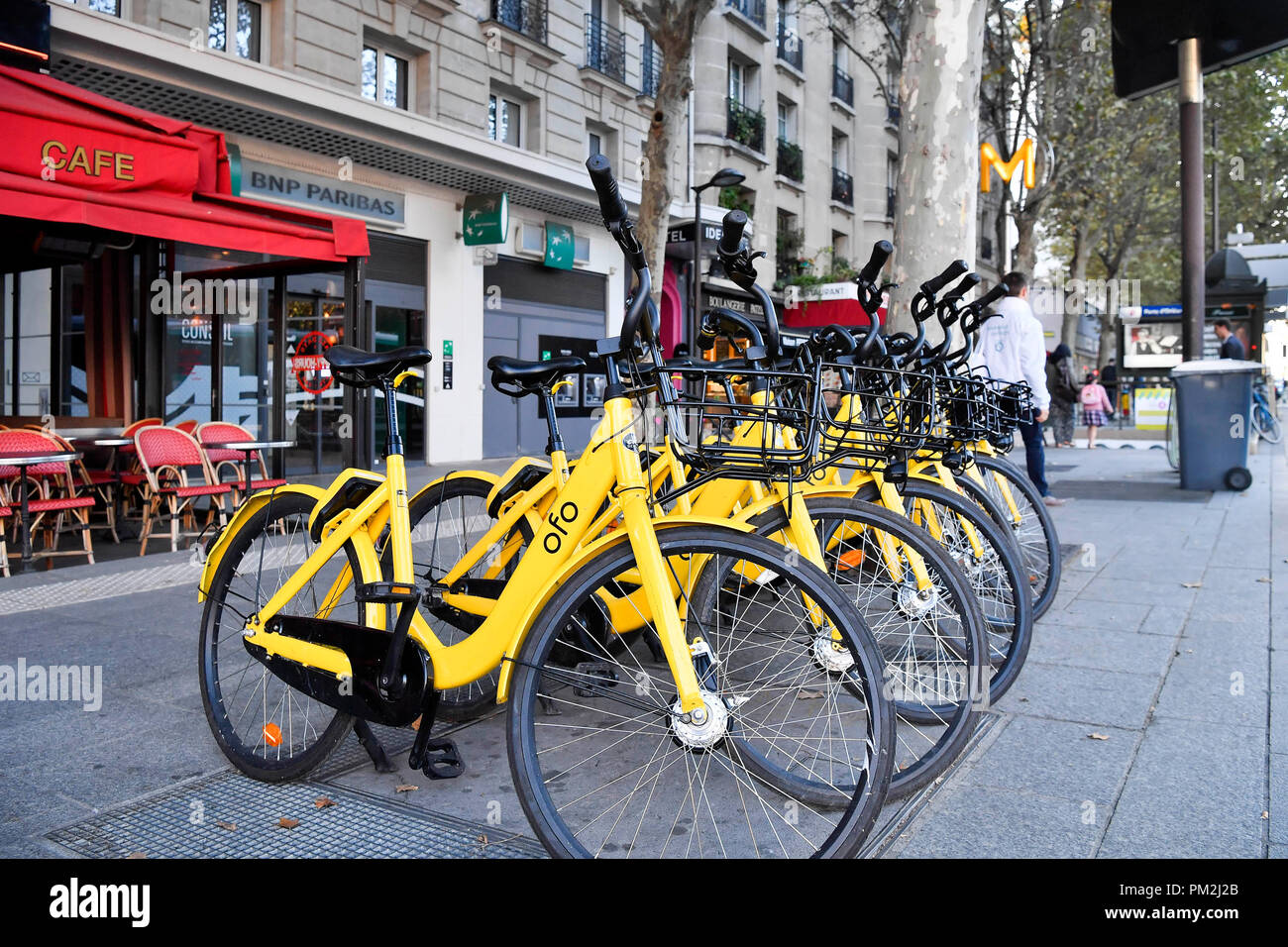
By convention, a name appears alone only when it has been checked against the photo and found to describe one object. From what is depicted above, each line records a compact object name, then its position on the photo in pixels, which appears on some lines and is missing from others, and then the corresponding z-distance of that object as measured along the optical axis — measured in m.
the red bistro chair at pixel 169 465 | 7.29
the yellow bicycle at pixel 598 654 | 2.29
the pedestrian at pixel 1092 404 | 18.47
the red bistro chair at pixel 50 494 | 6.36
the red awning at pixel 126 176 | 6.27
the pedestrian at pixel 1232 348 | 13.66
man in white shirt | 7.40
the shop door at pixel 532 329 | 17.56
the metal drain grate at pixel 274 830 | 2.58
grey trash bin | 9.95
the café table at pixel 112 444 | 7.67
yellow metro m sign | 9.86
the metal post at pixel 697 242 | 17.26
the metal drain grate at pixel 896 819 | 2.54
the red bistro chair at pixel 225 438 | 8.02
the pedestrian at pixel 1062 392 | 16.03
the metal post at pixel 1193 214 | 9.79
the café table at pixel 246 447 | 7.75
